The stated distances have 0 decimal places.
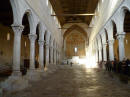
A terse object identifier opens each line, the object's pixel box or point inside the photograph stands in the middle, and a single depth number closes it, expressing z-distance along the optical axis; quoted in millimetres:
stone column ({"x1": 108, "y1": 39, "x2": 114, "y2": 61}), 15133
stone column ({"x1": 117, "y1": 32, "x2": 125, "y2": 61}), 11570
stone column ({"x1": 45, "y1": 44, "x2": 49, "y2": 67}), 17512
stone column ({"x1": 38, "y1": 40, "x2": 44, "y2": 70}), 14250
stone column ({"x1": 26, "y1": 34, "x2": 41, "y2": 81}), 10609
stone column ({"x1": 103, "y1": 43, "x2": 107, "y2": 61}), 18120
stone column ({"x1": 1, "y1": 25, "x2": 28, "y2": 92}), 7027
